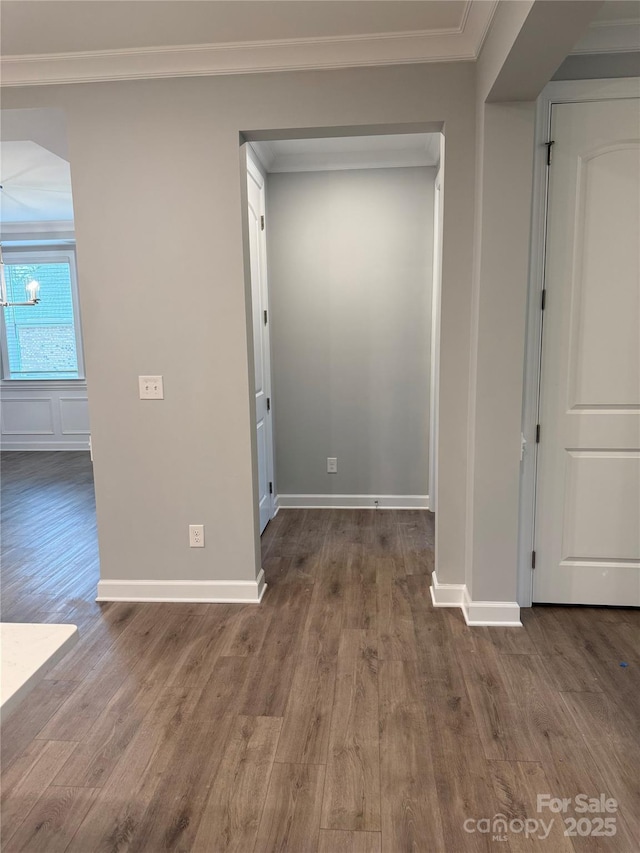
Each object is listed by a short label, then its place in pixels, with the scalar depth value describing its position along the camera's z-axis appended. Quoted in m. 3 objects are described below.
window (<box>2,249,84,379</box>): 6.85
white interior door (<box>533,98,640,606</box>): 2.40
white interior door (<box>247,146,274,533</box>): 3.57
